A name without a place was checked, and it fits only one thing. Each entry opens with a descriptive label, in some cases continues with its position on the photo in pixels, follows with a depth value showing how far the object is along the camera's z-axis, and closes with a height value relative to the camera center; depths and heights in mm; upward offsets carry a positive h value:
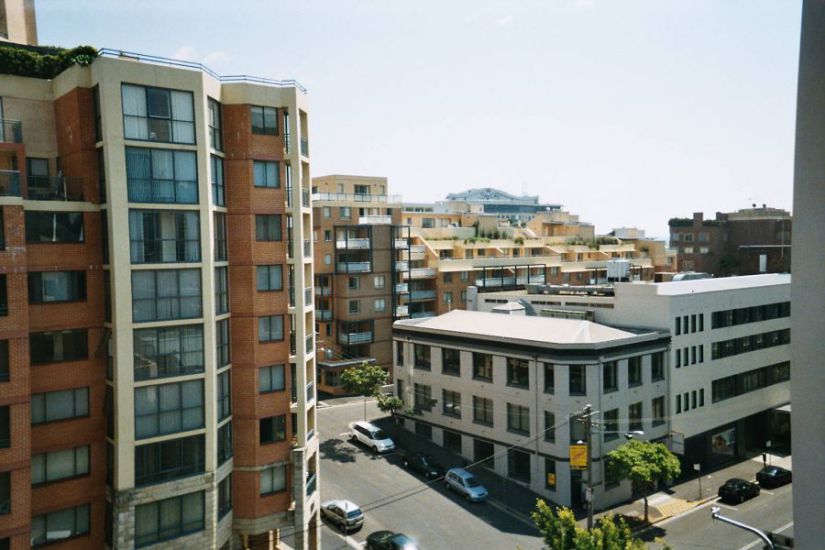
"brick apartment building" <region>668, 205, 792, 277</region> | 98000 +924
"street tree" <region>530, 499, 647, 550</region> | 23094 -10847
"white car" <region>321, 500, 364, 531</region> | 35281 -14824
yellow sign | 26938 -8919
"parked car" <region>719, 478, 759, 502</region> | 40812 -15828
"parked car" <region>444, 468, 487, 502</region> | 39312 -14908
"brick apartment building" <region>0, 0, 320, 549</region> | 23797 -1704
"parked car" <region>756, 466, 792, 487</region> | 43438 -15886
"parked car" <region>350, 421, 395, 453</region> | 46781 -14070
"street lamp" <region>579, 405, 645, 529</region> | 25656 -8359
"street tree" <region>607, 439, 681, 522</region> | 36688 -12731
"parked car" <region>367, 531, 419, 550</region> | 32241 -14926
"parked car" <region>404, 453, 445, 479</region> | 42531 -14707
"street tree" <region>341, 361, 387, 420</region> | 51562 -10634
